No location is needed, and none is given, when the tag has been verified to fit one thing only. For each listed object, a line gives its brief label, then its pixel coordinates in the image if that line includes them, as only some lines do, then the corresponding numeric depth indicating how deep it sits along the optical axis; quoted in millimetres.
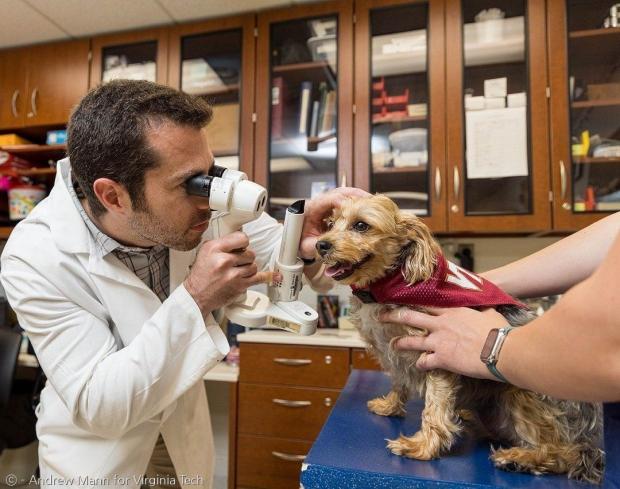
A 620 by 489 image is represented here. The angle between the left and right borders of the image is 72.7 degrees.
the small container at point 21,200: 2553
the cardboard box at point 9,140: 2615
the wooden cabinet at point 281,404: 1945
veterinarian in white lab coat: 842
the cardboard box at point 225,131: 2369
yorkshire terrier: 689
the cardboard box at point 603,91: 1976
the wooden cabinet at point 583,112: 1919
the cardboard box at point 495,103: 2023
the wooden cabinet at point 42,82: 2537
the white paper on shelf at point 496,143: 1976
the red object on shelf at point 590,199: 1921
